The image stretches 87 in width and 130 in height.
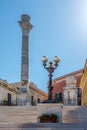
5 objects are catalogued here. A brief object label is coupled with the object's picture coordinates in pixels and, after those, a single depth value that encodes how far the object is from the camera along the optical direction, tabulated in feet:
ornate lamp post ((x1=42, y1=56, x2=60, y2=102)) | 27.27
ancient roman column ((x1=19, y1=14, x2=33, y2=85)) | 52.03
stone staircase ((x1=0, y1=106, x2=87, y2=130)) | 19.84
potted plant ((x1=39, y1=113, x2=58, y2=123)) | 22.70
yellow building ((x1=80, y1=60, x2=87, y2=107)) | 49.29
